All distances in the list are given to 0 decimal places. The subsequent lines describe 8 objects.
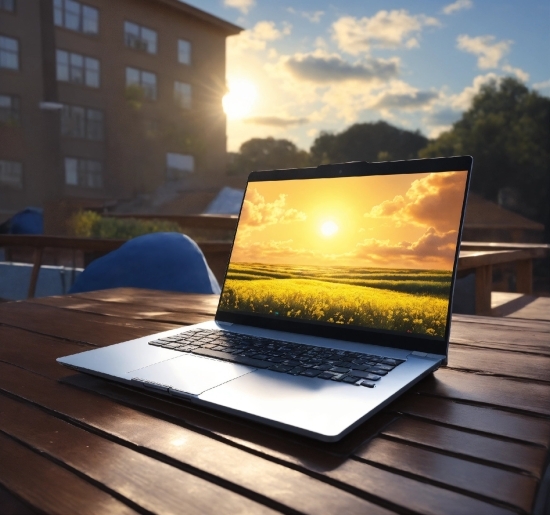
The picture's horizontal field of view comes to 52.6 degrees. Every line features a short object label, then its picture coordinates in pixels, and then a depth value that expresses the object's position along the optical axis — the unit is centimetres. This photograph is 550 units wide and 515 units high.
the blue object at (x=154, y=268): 281
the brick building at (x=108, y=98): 1891
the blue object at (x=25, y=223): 915
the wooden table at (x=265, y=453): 52
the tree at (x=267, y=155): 3056
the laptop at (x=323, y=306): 75
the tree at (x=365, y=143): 2828
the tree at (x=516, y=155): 1642
